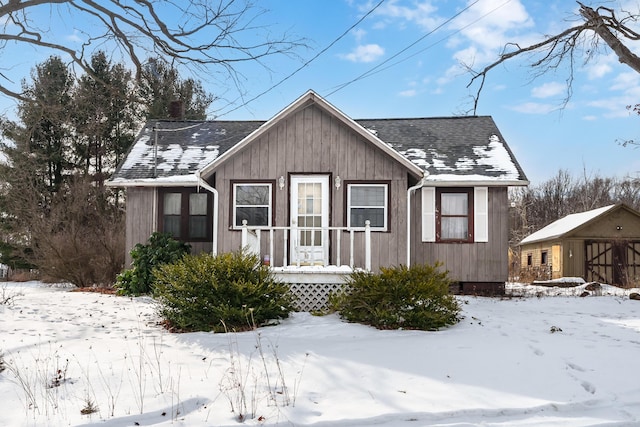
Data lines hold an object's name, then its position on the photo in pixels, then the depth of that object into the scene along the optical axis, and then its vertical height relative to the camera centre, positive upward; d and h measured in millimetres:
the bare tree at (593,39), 12211 +5328
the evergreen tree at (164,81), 13374 +4515
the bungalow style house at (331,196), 11852 +1077
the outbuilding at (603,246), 22678 -331
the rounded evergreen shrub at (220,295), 8086 -916
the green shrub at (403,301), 8062 -1012
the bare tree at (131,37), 12344 +5061
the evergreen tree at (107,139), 28031 +5576
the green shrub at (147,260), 12961 -551
